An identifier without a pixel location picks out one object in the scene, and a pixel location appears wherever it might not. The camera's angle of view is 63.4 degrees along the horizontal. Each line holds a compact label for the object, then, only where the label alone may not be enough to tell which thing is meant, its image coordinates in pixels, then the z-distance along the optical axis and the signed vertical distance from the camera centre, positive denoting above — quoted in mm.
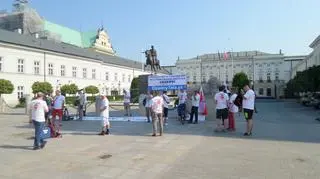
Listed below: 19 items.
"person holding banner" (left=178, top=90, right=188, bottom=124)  13212 -560
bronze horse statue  24326 +3205
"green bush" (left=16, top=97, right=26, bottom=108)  30701 -975
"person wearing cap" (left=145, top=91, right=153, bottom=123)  13101 -523
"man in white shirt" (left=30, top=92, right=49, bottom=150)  7743 -713
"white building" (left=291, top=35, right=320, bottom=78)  47687 +7695
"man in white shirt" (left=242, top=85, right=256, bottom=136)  9442 -418
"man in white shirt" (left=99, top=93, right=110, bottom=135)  9951 -742
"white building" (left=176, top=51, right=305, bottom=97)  82498 +8480
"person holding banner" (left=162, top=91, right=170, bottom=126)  12558 -531
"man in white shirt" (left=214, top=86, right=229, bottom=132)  10333 -446
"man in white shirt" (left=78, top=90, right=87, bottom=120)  15361 -489
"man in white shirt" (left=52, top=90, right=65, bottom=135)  10491 -525
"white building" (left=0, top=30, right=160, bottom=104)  38544 +5389
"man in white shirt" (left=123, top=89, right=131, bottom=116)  16521 -417
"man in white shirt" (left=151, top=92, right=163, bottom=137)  9699 -627
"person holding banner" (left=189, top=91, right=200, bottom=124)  12354 -482
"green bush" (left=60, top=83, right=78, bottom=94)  42352 +1025
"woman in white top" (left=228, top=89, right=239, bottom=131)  10821 -683
